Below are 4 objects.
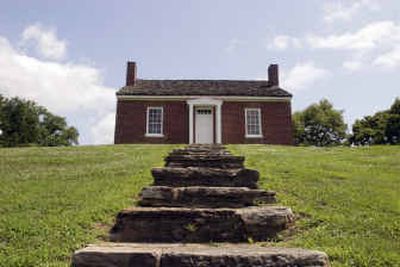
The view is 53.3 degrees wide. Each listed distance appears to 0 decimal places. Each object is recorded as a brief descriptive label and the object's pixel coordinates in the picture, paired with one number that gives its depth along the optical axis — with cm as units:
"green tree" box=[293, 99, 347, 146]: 5138
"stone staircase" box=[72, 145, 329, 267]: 392
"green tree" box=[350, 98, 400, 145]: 4300
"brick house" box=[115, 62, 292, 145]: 2308
